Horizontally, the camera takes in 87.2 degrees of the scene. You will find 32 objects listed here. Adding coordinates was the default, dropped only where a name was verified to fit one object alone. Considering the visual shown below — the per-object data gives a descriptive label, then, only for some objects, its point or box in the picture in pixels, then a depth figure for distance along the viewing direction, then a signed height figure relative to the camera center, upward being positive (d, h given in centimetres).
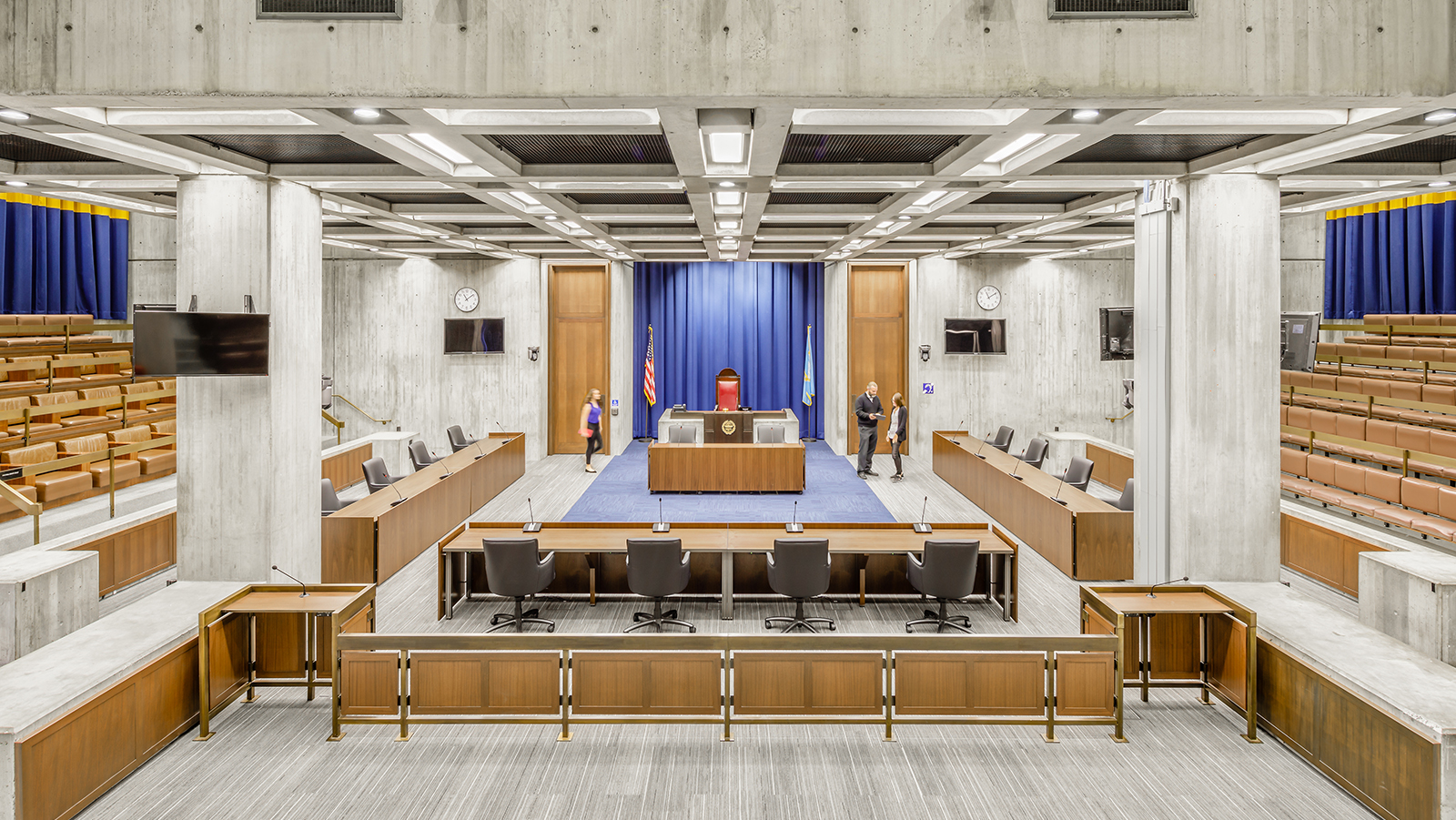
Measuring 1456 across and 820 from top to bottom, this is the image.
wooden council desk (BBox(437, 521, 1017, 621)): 689 -157
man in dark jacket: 1314 -45
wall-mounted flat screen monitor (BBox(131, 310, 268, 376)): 558 +39
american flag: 1503 +24
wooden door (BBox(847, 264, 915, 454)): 1551 +144
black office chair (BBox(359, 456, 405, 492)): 975 -102
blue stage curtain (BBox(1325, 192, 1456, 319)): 1369 +258
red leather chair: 1764 +8
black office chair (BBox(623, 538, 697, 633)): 640 -147
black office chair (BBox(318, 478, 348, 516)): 831 -114
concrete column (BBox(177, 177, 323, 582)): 611 -8
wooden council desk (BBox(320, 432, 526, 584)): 755 -136
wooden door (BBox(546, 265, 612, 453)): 1538 +140
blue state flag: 1645 +45
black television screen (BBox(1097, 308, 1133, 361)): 1302 +106
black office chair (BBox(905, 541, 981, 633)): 636 -147
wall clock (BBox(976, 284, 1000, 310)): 1498 +192
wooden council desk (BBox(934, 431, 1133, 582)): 786 -139
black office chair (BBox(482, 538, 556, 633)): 636 -145
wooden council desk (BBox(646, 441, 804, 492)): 1179 -113
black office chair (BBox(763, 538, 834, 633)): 641 -146
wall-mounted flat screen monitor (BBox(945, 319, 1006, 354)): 1488 +116
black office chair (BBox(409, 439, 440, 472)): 1125 -89
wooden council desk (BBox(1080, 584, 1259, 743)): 522 -171
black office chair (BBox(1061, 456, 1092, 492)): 959 -99
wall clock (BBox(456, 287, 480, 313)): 1502 +189
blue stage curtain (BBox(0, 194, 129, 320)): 1384 +261
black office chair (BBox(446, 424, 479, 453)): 1281 -72
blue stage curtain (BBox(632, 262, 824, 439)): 1823 +172
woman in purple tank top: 1316 -41
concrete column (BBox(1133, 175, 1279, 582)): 593 +17
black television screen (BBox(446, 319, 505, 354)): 1493 +117
